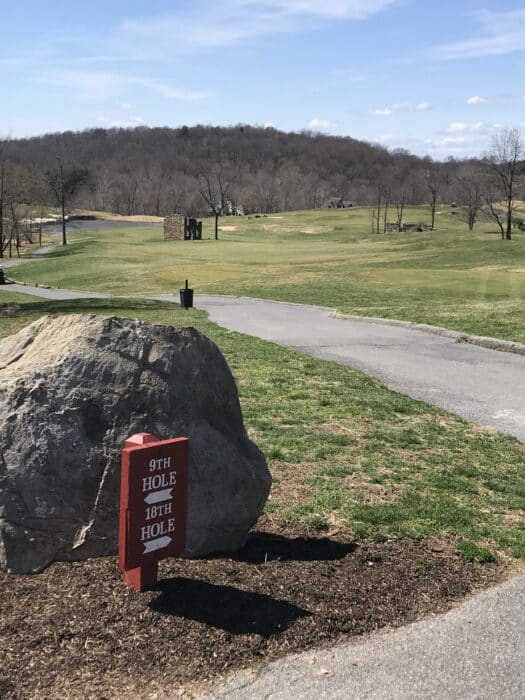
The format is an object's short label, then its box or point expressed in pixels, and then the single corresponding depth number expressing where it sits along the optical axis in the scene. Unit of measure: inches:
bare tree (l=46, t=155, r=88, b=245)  3125.0
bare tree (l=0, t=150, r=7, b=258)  2196.1
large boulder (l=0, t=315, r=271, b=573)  147.4
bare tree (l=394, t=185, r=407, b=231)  3698.3
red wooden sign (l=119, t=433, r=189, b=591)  129.0
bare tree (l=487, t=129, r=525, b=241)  2322.8
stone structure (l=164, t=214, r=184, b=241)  3021.7
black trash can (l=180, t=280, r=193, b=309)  829.2
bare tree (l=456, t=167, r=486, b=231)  3420.3
